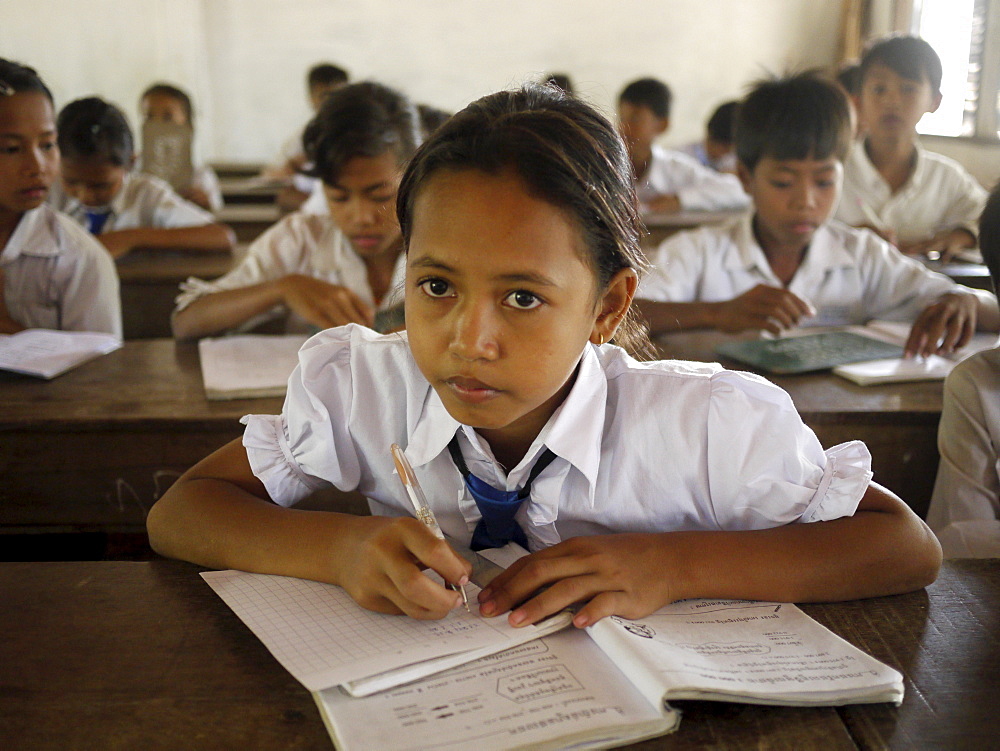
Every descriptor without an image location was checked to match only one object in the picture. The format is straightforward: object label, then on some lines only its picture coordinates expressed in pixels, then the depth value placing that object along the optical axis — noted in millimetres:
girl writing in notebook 811
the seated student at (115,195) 3033
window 5121
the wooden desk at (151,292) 2695
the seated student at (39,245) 2082
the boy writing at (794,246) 2113
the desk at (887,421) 1442
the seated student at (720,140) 5746
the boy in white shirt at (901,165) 3332
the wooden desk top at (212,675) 634
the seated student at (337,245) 1888
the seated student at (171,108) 5090
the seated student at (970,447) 1298
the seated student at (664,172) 4590
